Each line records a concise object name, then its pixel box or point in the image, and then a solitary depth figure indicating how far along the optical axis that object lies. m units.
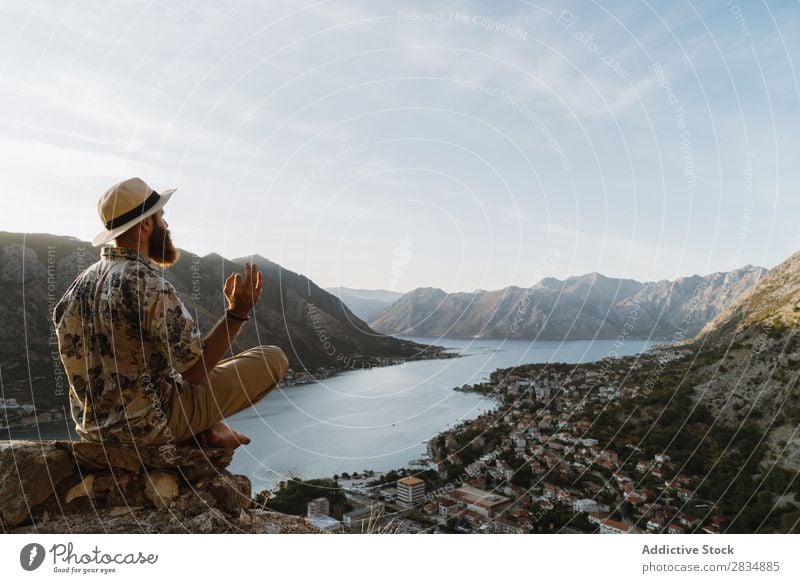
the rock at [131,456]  3.03
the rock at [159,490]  3.12
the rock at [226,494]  3.24
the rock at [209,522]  3.07
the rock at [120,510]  3.08
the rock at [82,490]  3.06
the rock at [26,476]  2.96
